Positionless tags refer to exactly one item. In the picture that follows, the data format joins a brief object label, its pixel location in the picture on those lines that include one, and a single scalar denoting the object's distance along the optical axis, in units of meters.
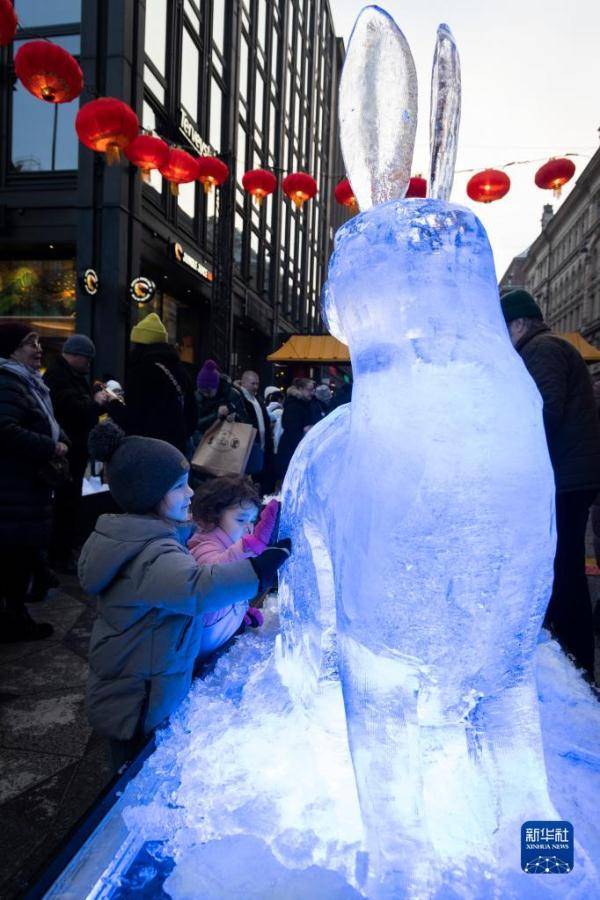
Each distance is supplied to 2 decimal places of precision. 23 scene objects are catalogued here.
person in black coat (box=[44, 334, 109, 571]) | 4.03
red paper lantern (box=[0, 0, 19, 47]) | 4.60
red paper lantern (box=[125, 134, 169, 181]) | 7.16
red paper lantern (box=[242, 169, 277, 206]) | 9.41
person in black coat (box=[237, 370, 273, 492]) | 4.30
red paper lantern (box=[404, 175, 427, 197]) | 7.24
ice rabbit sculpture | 0.96
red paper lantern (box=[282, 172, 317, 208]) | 9.04
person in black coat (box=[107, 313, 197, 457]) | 3.53
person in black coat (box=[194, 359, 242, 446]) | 5.11
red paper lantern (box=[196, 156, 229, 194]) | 8.38
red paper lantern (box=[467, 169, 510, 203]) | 7.89
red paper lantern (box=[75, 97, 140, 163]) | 5.96
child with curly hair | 2.41
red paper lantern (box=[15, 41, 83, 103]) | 5.27
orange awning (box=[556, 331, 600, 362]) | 13.51
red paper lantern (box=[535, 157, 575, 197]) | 7.91
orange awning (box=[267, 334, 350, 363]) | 13.72
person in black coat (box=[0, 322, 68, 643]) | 2.91
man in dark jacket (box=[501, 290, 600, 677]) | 2.24
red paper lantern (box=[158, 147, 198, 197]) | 7.62
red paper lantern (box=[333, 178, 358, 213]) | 7.80
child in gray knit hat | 1.58
